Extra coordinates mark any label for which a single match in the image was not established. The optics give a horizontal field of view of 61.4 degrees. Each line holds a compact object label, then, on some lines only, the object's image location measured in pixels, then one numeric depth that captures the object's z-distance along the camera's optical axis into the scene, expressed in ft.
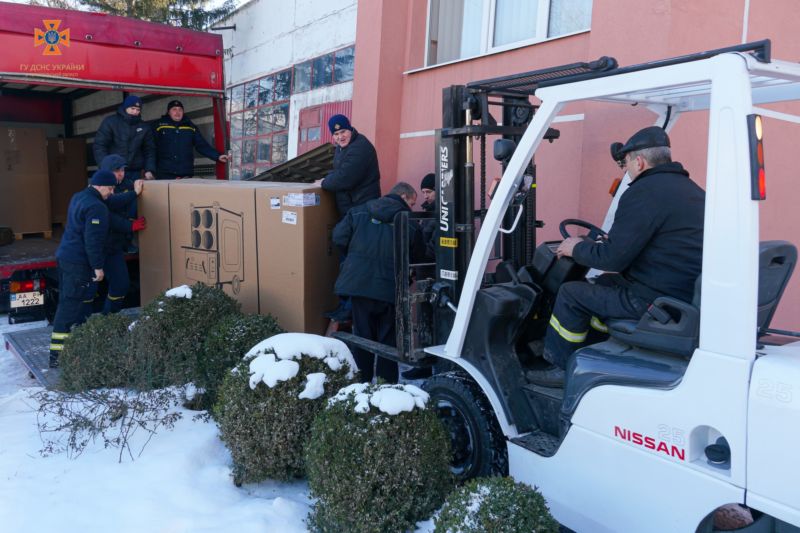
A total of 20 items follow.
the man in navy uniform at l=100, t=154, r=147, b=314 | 20.90
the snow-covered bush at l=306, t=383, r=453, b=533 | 10.14
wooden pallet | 31.48
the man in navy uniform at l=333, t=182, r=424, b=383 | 16.01
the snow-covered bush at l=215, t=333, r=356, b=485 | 12.16
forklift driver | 9.21
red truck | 21.76
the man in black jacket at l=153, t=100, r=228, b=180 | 26.09
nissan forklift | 7.54
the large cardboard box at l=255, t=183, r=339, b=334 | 17.99
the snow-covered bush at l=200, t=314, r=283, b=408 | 15.44
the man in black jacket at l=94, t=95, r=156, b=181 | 24.73
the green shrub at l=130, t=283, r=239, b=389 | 15.67
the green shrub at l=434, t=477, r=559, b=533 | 8.63
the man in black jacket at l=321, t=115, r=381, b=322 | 18.25
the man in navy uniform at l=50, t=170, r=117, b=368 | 19.53
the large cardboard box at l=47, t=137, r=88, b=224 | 34.22
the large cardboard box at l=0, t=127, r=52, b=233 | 30.81
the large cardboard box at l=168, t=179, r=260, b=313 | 19.58
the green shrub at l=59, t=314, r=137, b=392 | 16.12
